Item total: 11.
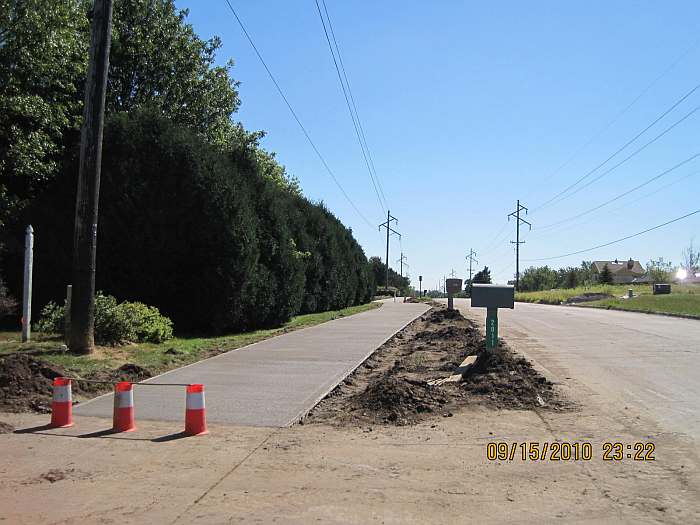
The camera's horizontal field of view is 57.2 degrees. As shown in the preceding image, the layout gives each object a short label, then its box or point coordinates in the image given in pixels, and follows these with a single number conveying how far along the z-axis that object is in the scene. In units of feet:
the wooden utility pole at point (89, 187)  42.01
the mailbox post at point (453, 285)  96.78
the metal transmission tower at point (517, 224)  324.45
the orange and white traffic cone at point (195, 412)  23.76
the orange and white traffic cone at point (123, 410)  24.50
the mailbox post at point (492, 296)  37.32
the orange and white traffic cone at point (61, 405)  25.07
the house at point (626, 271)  476.13
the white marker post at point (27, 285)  45.78
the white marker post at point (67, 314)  43.62
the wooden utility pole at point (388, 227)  272.92
